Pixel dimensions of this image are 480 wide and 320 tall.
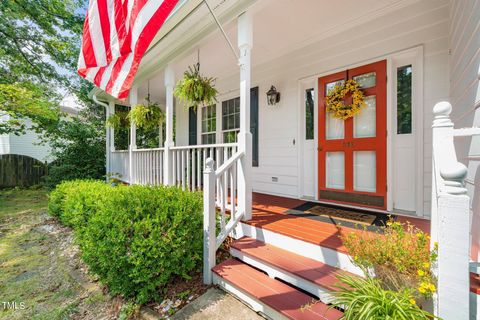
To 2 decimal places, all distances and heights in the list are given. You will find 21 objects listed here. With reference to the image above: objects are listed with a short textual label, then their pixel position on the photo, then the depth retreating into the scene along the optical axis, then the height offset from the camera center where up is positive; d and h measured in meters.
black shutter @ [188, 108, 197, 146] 6.36 +0.83
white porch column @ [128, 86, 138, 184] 5.60 +0.24
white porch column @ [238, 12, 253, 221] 2.87 +0.39
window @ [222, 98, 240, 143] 5.23 +0.88
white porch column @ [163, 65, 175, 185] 4.35 +0.66
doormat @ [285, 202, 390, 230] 2.75 -0.84
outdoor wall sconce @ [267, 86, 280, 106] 4.38 +1.17
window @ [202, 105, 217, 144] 5.84 +0.86
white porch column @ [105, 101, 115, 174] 7.48 +0.54
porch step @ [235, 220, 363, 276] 1.99 -0.93
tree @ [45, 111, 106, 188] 7.98 +0.15
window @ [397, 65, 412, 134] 2.97 +0.74
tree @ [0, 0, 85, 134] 7.33 +4.29
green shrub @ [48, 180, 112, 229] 3.60 -0.80
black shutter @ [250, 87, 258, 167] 4.83 +0.76
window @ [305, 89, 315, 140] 3.98 +0.75
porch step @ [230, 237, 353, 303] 1.84 -1.04
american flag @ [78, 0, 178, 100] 2.22 +1.37
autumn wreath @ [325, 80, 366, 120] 3.36 +0.86
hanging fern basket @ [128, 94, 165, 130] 4.86 +0.92
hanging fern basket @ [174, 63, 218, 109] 3.44 +1.04
